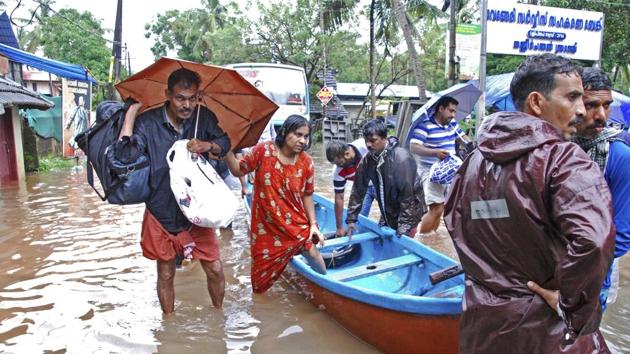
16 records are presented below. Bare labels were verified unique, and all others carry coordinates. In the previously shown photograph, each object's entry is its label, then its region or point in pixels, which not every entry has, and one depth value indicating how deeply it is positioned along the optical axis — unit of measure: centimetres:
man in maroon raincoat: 130
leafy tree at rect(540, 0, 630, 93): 1270
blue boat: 277
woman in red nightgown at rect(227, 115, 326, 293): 370
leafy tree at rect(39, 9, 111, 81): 2500
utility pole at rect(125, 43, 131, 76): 2763
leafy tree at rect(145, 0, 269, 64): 2102
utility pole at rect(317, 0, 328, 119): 1818
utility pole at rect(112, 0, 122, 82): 1551
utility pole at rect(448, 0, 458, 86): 969
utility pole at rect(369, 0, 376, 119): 1689
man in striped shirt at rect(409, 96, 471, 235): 495
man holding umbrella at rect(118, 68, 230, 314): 321
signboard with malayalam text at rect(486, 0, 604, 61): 1032
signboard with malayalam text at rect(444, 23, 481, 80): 756
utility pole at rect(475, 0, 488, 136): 737
